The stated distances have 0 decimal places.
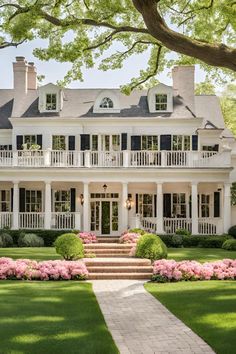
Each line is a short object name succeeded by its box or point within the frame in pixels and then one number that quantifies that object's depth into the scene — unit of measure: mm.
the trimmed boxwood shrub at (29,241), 28234
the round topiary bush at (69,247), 20203
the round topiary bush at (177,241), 28656
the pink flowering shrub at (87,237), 27297
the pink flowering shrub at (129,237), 26780
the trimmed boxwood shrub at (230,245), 26594
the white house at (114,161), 30609
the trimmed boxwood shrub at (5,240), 28047
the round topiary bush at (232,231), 30081
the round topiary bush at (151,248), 20175
